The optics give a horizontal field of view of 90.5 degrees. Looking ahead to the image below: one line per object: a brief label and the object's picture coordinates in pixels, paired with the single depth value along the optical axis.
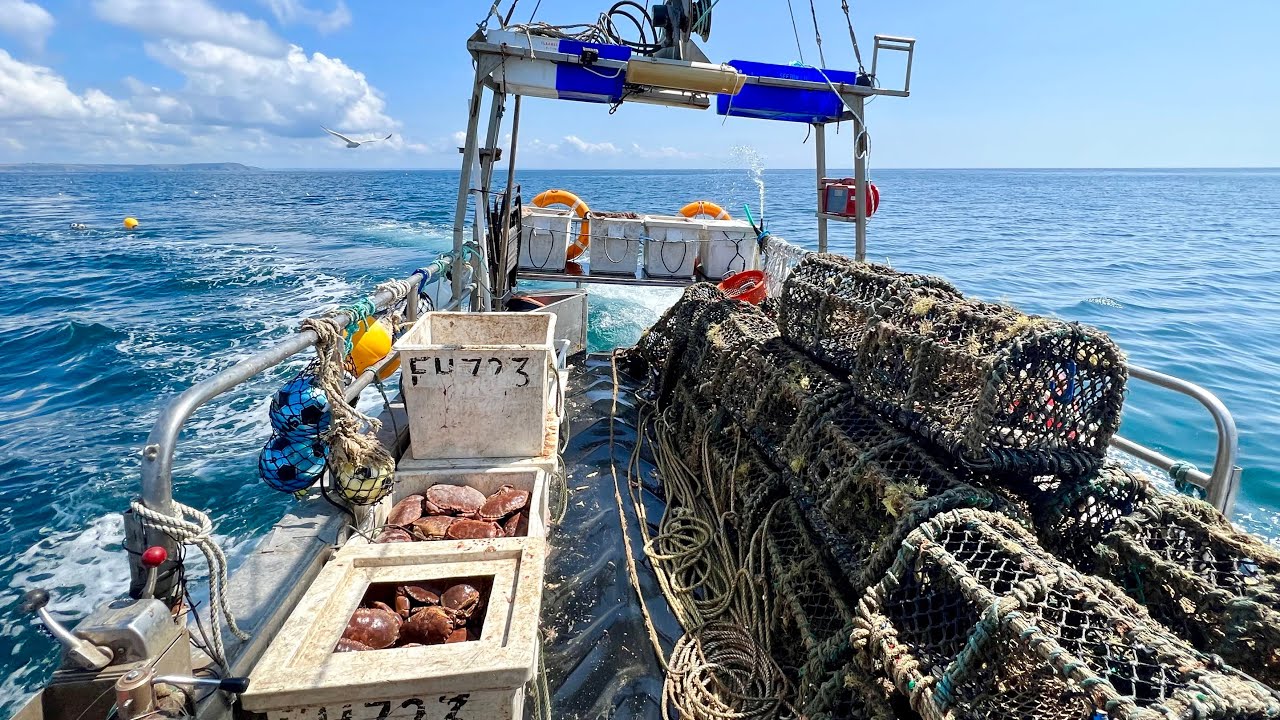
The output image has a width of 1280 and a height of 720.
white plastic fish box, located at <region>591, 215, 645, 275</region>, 9.71
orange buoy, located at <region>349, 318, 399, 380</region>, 3.77
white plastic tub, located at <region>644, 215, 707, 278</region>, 9.82
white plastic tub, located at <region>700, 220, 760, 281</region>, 9.83
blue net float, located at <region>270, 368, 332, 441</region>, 2.75
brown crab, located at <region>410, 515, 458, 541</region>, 3.05
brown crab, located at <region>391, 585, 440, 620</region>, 2.51
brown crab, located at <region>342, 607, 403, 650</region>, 2.32
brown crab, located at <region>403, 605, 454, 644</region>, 2.37
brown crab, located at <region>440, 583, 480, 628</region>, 2.48
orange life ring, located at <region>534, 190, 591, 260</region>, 9.90
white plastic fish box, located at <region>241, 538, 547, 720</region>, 2.00
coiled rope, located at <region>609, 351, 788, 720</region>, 2.80
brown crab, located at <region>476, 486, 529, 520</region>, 3.23
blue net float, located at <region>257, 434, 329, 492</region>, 2.76
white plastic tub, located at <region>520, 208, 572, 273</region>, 9.44
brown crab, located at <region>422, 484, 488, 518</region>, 3.26
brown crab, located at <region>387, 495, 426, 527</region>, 3.20
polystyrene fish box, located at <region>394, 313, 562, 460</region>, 3.38
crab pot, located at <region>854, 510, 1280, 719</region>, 1.61
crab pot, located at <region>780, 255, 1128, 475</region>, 2.54
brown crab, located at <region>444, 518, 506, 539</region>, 3.02
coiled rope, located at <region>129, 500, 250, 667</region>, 1.79
